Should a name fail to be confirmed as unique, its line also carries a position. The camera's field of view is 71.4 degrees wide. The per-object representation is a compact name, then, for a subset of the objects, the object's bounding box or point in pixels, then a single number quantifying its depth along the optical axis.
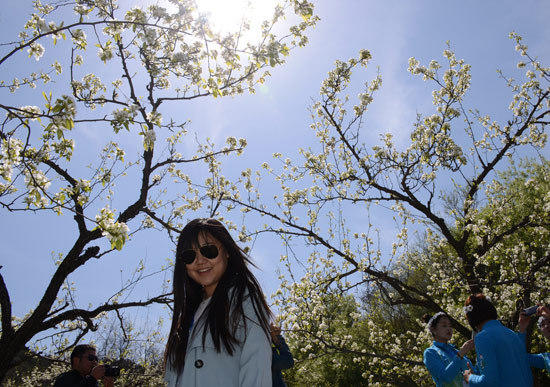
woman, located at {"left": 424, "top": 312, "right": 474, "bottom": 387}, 3.54
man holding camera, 4.11
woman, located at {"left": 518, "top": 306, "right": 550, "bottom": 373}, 3.17
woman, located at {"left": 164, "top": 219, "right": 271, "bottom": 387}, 1.78
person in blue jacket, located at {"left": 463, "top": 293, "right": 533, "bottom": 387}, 2.78
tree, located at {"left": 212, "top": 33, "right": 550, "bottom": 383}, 8.12
